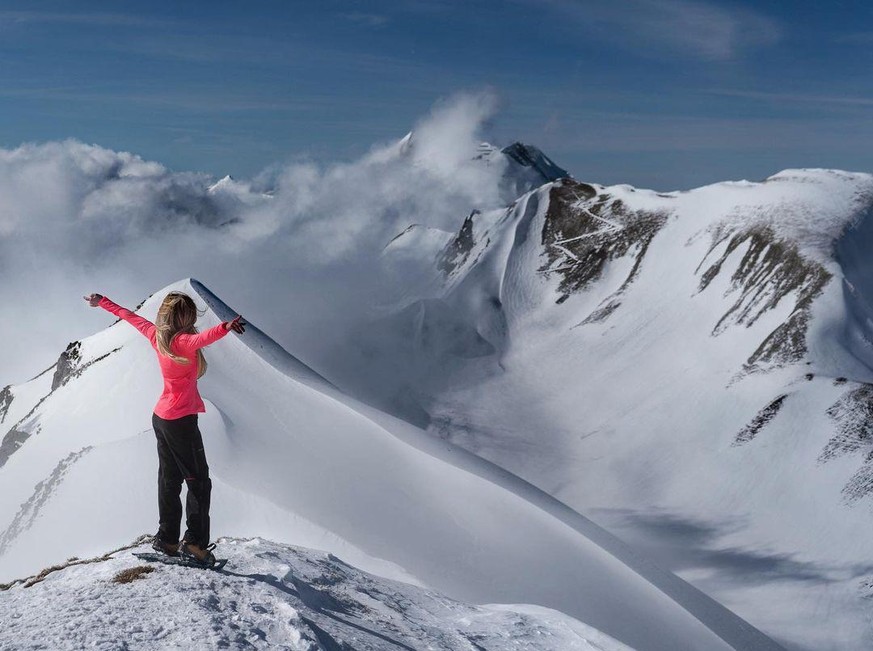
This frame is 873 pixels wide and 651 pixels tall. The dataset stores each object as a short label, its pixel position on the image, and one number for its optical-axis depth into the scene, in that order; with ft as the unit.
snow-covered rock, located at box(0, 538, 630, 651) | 28.45
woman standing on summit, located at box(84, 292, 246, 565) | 31.17
